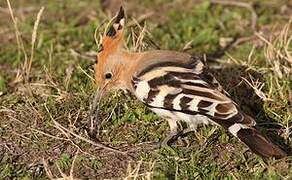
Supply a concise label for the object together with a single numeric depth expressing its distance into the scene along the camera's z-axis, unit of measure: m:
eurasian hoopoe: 7.44
